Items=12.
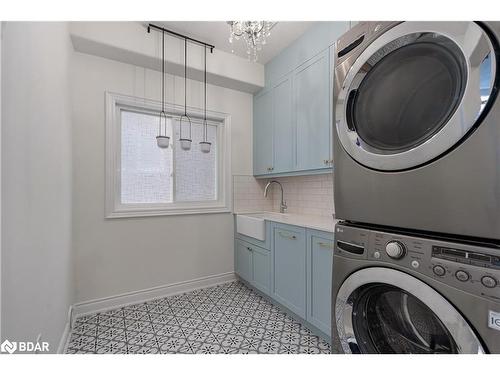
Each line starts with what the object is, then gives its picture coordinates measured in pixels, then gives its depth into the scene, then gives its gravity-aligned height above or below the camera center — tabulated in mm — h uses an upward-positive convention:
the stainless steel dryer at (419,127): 638 +207
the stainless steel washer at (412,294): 646 -351
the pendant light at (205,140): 2412 +549
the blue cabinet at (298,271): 1624 -704
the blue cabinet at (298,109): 1969 +789
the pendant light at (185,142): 2289 +447
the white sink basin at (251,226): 2261 -416
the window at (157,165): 2199 +233
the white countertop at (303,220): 1720 -304
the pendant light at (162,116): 2125 +755
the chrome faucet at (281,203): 2838 -194
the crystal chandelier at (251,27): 1706 +1201
